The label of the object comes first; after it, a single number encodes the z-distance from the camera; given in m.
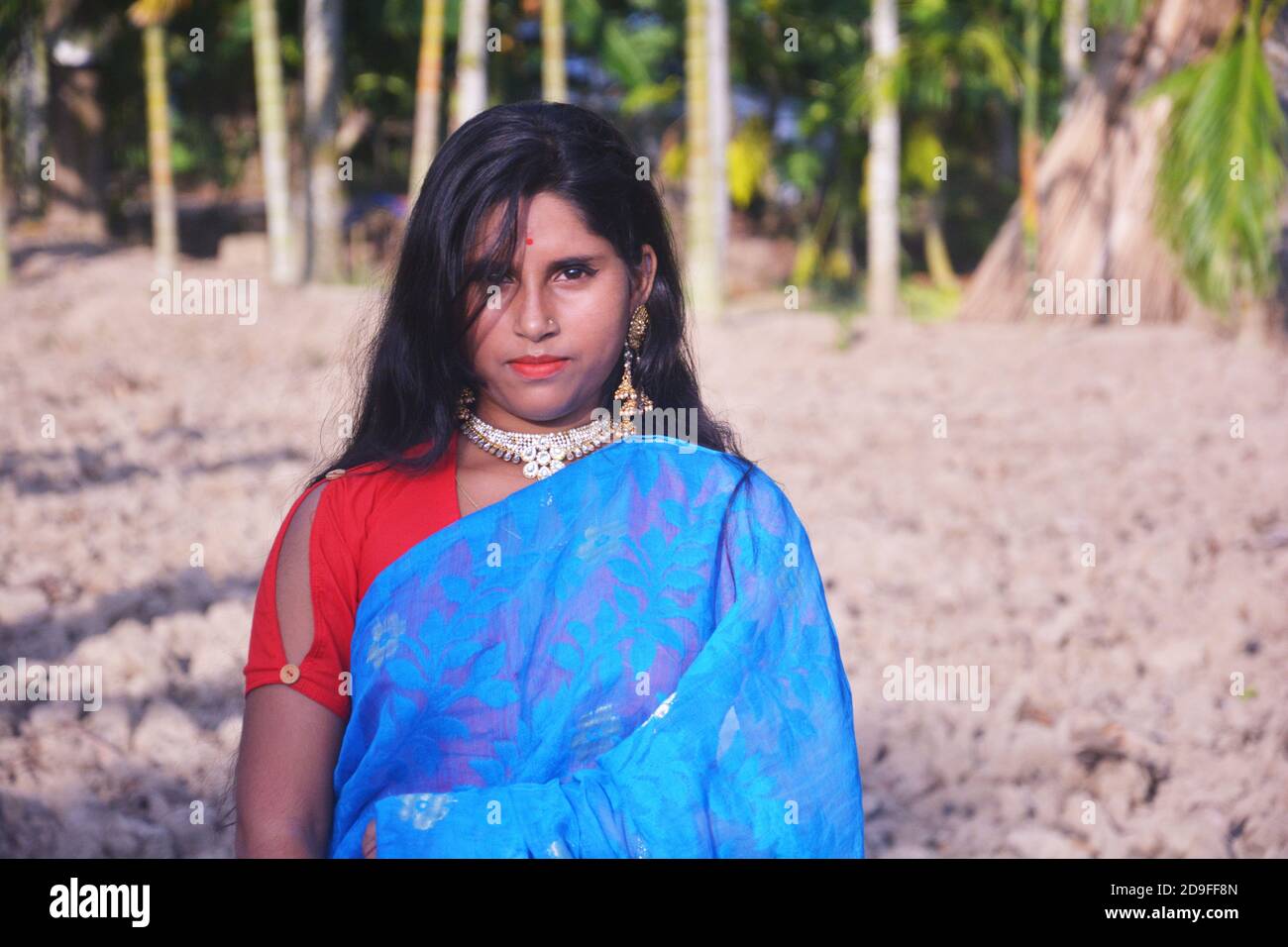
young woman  1.61
